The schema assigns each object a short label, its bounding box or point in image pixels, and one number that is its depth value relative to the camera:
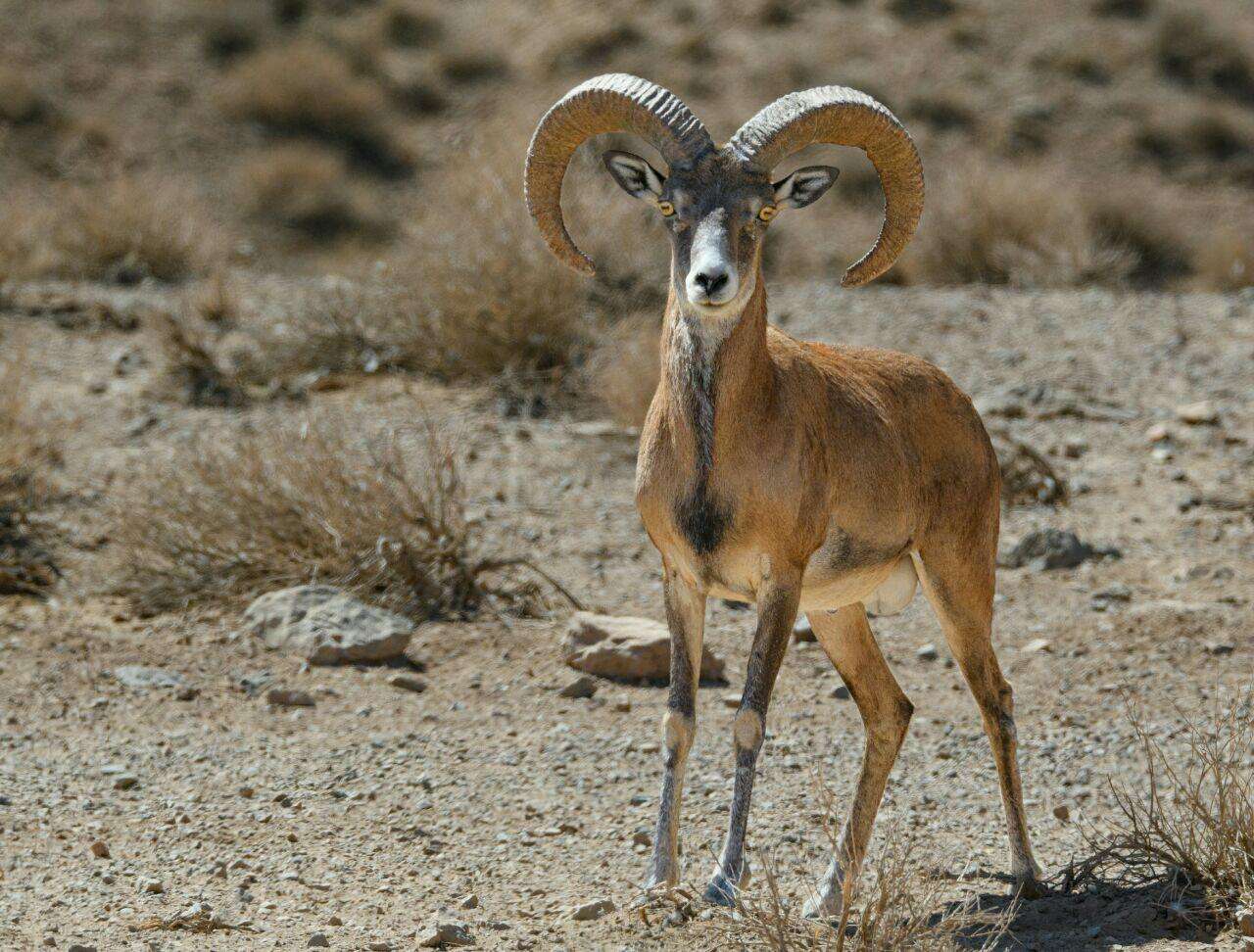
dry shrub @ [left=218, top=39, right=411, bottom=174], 58.94
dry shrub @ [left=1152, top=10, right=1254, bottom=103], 62.44
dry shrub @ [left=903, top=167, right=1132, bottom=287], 34.81
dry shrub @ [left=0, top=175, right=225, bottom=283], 34.41
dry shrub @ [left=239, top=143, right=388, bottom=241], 53.97
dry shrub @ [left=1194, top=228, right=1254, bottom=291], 37.81
